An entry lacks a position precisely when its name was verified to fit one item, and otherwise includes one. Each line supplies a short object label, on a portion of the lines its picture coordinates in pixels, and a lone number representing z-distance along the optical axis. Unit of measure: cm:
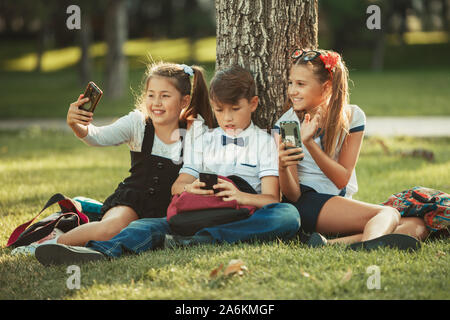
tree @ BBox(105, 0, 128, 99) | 3553
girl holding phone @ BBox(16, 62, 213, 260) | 841
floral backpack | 774
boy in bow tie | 743
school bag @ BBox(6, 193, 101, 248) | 810
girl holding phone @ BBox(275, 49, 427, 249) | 753
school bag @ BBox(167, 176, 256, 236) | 756
